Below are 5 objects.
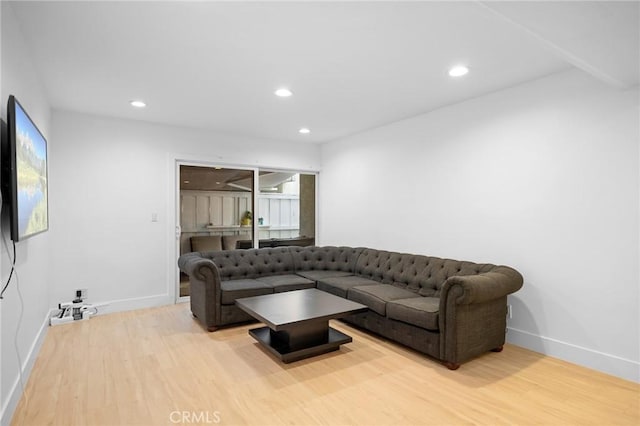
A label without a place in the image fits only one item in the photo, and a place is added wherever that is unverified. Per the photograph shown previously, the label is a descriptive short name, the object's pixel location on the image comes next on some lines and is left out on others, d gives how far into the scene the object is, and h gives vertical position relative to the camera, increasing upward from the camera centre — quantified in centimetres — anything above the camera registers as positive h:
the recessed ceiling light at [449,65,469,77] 284 +126
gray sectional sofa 274 -83
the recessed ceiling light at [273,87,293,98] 335 +125
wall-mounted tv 178 +23
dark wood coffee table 280 -89
